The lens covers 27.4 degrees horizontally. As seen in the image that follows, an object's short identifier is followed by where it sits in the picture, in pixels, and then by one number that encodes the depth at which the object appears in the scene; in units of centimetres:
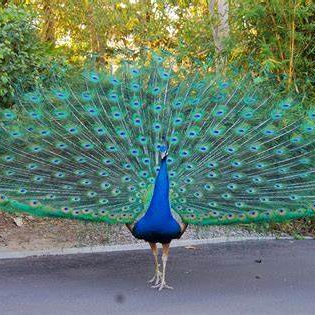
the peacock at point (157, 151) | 509
